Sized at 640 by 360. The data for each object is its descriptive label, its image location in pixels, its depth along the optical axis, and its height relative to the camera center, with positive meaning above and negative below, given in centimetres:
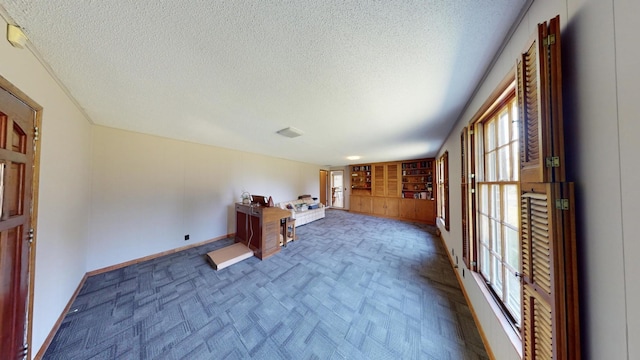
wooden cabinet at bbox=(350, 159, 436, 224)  583 -32
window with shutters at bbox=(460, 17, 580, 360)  67 -13
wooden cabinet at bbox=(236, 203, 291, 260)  326 -92
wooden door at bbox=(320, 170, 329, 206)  832 -24
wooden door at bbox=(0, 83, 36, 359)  108 -23
